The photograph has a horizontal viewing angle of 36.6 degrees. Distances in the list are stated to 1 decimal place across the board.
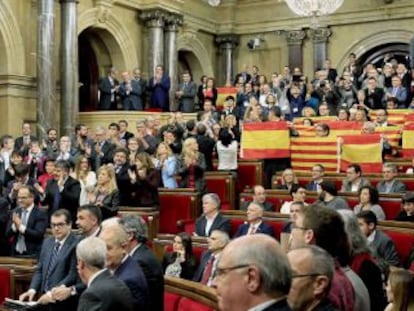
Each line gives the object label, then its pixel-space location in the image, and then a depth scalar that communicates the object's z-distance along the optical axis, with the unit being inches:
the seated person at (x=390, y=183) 276.4
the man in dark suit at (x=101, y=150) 332.5
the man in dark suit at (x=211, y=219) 230.1
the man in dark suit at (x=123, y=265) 126.6
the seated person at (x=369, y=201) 225.8
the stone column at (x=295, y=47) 664.4
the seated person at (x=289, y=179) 294.5
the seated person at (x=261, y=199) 264.4
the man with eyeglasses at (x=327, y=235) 98.6
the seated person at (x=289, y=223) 203.6
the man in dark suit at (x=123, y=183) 266.7
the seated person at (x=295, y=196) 246.7
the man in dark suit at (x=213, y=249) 176.1
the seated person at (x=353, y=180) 280.4
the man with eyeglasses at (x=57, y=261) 162.7
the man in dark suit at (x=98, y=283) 108.2
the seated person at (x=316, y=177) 289.1
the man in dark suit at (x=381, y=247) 176.2
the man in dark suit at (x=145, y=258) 137.2
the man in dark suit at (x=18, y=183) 257.3
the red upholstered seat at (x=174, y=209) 285.3
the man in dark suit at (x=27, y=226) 212.2
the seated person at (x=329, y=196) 222.4
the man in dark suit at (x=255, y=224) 220.4
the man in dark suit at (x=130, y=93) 482.6
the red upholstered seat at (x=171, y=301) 122.6
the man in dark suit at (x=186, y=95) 530.6
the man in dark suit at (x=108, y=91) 490.9
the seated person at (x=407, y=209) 221.1
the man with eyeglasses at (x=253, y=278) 66.2
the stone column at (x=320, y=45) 649.0
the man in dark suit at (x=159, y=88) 504.1
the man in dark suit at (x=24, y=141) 339.5
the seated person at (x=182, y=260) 193.2
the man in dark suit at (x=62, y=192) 250.7
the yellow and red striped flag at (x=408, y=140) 359.3
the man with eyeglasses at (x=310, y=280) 80.6
